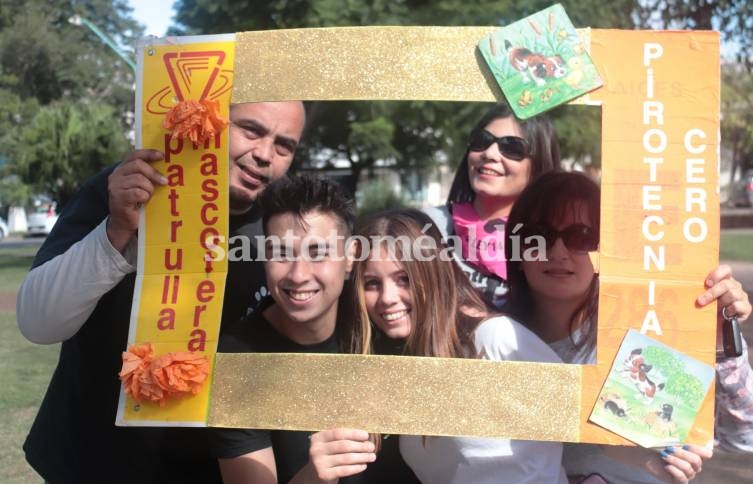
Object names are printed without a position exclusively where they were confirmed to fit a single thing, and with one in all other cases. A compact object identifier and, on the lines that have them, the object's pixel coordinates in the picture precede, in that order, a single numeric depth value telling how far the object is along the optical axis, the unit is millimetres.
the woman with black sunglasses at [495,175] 3068
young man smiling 2055
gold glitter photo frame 1850
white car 29750
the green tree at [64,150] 16594
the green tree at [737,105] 26766
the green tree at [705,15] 10305
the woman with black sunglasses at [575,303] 2018
